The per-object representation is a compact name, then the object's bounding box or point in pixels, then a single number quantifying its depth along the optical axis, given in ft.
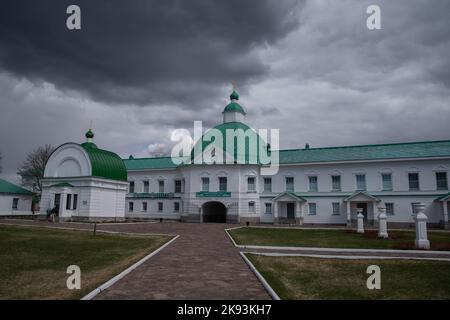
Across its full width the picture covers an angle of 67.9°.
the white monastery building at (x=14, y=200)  128.36
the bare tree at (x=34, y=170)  164.76
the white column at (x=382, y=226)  63.46
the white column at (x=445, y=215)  97.82
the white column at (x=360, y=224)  77.77
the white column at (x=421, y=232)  47.96
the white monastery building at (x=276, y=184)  107.55
